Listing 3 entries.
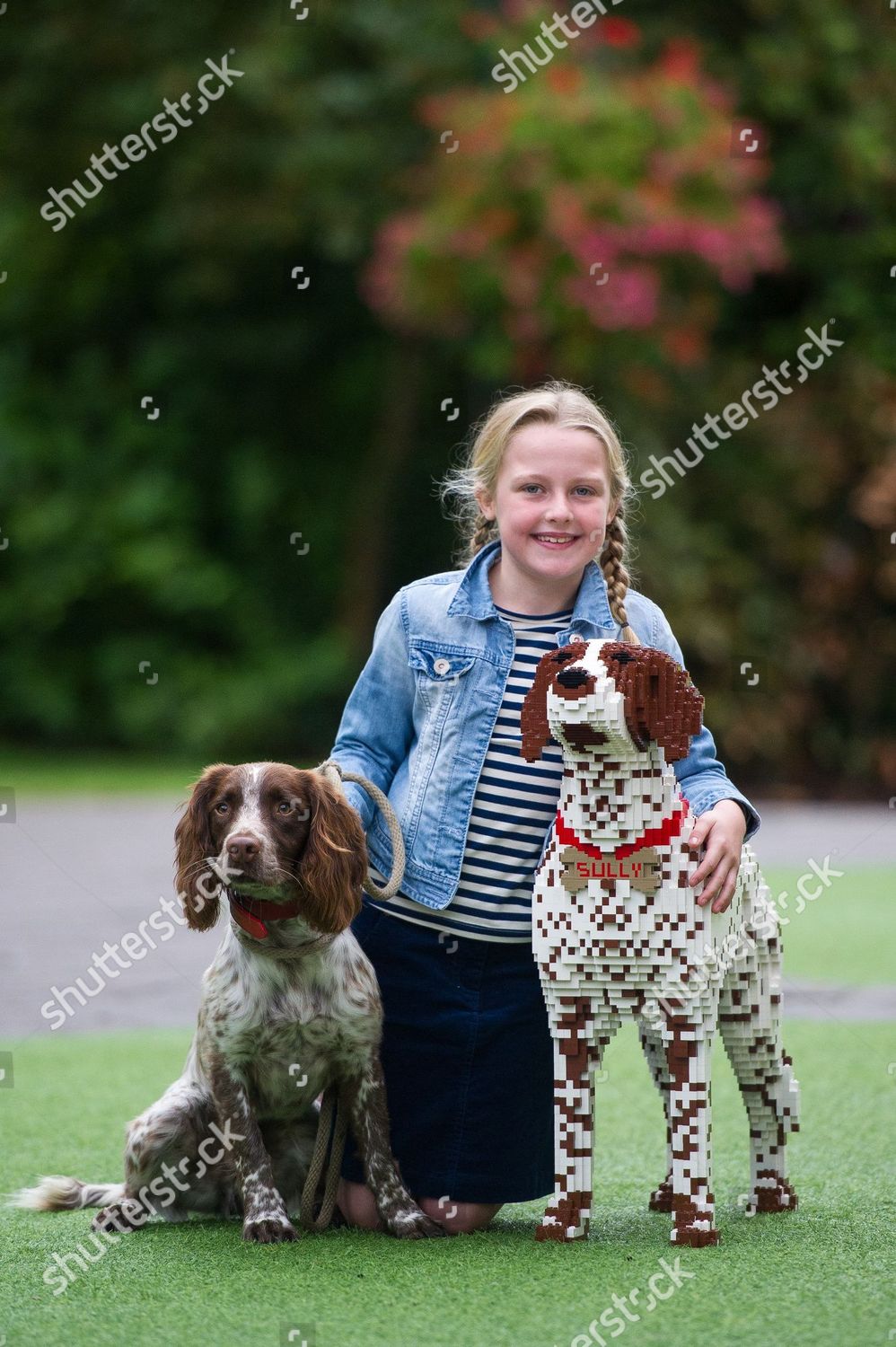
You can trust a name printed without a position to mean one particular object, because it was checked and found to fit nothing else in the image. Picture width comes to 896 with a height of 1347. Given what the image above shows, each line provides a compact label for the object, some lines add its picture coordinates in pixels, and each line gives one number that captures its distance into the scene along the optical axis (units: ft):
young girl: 23.71
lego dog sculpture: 20.33
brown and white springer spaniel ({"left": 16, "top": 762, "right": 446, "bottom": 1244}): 21.99
